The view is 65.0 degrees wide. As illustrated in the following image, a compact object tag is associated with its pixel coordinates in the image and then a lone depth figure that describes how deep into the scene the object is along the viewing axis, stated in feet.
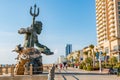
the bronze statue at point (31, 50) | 35.32
